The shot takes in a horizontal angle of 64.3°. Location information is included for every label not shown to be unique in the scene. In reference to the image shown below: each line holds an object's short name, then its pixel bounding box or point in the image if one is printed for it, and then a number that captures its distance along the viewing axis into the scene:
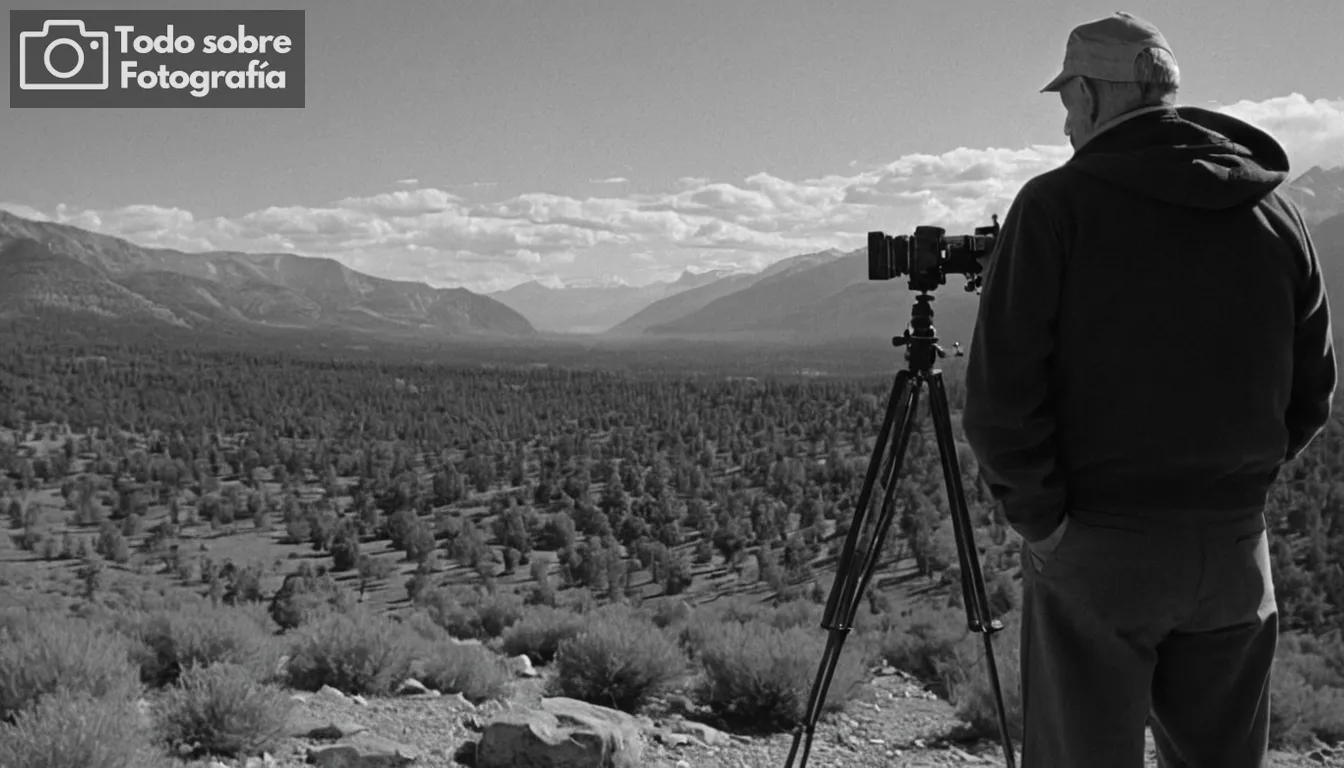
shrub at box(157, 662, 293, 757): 4.41
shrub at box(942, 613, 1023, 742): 5.23
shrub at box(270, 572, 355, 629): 13.65
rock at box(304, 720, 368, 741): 4.73
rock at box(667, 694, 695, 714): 5.74
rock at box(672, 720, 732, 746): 5.07
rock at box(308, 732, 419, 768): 4.19
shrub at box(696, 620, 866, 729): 5.47
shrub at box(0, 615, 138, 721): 4.84
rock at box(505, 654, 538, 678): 6.88
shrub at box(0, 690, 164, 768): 3.60
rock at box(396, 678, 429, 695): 5.91
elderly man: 2.07
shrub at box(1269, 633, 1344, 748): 5.45
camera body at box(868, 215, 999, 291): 2.92
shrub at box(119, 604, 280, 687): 6.02
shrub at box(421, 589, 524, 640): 10.53
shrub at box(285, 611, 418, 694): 5.89
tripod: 3.15
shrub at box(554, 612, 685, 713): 5.69
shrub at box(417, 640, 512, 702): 5.95
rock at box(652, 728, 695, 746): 4.98
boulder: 4.21
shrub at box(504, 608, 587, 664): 7.61
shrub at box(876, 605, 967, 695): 6.91
